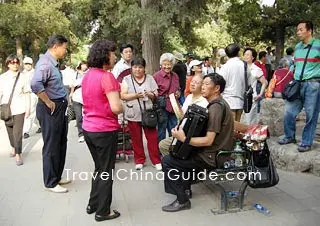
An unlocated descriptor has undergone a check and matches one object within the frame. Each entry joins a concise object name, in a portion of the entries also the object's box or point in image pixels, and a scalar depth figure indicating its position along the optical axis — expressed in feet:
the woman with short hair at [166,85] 18.01
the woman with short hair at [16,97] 19.15
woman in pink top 11.72
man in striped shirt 15.90
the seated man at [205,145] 12.07
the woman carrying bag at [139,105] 17.06
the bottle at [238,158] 12.75
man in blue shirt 14.06
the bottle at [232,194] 13.01
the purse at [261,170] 12.09
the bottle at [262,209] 12.55
